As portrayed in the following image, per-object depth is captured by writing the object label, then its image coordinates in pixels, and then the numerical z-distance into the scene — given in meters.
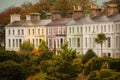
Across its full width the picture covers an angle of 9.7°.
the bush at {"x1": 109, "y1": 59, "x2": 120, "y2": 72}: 71.38
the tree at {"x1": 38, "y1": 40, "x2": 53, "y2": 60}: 88.80
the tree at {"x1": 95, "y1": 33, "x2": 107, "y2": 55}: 91.19
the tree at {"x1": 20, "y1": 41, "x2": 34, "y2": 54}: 106.61
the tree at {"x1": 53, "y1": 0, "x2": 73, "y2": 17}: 136.25
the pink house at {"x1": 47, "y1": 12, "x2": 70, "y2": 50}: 109.75
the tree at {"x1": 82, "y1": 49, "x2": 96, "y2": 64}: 84.00
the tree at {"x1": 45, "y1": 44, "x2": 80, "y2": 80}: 71.44
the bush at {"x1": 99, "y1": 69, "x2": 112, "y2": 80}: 67.69
